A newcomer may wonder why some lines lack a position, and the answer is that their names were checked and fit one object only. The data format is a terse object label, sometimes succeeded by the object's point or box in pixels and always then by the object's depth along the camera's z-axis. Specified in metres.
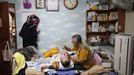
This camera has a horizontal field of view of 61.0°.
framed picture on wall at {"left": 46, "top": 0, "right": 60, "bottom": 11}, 3.13
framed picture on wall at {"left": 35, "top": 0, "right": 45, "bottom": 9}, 3.10
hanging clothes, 3.04
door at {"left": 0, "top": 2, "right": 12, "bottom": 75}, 1.94
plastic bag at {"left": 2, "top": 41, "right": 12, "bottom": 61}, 1.93
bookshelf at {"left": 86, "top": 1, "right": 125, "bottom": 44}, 3.07
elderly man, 2.15
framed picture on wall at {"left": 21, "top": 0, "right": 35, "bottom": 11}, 3.07
